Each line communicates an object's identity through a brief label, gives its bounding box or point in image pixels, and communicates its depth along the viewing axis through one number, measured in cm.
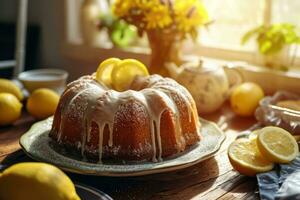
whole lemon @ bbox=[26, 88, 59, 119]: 111
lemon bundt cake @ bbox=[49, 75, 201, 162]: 78
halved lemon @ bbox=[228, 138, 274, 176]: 76
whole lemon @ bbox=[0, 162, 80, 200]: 56
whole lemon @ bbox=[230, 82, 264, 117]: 114
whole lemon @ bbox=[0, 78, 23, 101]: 117
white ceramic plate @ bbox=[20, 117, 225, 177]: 74
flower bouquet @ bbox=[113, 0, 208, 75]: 116
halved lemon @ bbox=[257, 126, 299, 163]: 76
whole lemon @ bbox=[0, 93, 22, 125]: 105
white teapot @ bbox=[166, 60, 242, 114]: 113
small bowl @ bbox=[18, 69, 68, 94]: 126
